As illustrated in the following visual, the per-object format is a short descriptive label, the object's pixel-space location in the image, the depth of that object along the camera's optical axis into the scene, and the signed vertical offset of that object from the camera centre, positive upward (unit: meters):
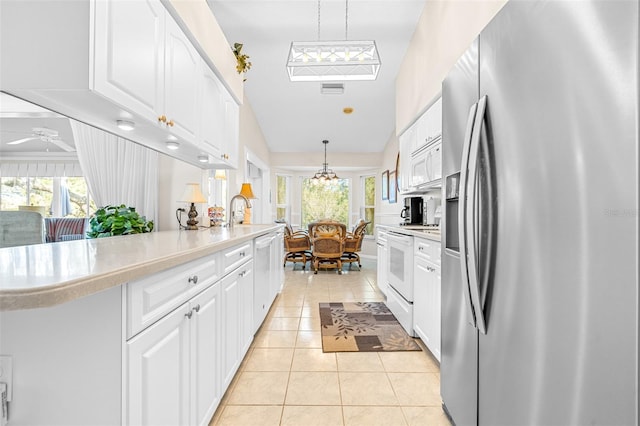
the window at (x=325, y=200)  8.33 +0.38
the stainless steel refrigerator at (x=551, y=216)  0.64 +0.00
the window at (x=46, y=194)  3.97 +0.28
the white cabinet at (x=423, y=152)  2.87 +0.67
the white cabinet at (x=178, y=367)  0.90 -0.54
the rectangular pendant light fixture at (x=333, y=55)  2.88 +1.48
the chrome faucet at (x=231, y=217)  3.50 -0.04
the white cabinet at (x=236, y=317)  1.72 -0.64
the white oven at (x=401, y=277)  2.76 -0.60
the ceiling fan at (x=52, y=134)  2.77 +0.74
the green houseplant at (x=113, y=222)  2.25 -0.07
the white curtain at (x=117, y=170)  2.13 +0.33
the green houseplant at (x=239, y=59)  2.93 +1.44
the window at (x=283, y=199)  7.98 +0.39
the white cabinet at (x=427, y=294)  2.16 -0.59
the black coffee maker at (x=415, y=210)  3.98 +0.07
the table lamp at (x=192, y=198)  2.67 +0.13
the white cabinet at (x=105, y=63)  1.13 +0.60
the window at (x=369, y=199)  7.80 +0.41
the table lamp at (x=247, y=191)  4.06 +0.30
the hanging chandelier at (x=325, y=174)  6.70 +0.91
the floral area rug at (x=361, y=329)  2.58 -1.07
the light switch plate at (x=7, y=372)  0.79 -0.40
